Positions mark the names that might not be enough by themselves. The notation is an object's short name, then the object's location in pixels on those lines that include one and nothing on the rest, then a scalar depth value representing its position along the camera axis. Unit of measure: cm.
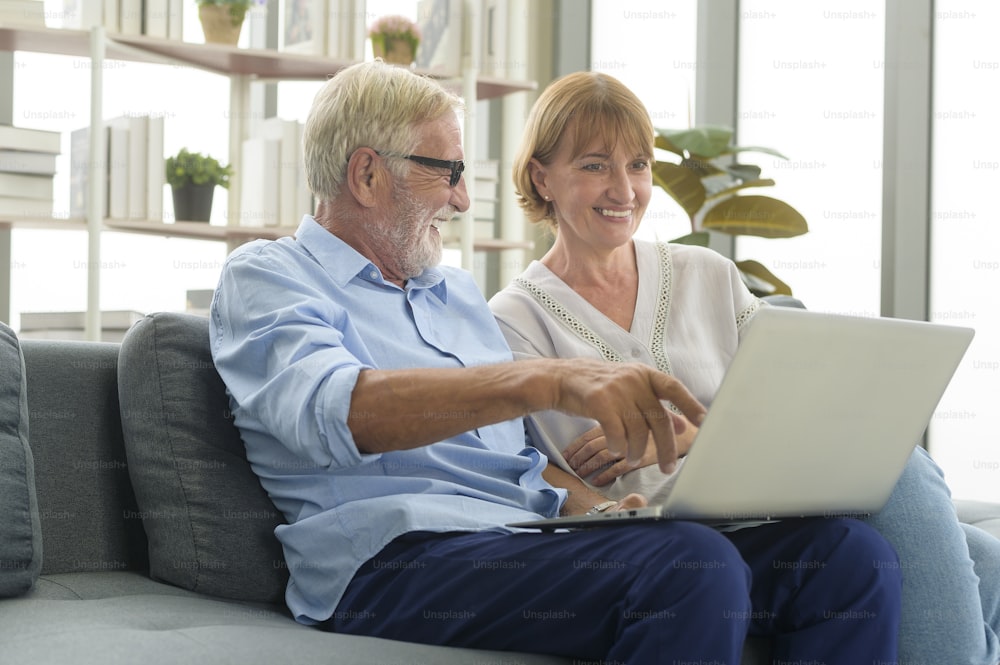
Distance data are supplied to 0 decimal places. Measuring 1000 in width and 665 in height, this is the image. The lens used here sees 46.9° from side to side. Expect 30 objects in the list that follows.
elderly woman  179
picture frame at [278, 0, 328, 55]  360
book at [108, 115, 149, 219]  335
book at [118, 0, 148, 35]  333
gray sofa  145
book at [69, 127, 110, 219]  333
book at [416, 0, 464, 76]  382
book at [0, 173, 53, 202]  322
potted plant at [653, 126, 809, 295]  331
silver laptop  119
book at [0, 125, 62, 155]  321
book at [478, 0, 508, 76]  388
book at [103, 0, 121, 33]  331
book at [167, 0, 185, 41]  341
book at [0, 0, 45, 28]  320
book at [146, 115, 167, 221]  336
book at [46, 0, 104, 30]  328
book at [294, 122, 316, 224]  361
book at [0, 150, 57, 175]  321
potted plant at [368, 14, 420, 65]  371
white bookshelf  326
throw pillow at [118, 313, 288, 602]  153
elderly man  124
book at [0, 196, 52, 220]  323
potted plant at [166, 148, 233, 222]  346
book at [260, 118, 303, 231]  358
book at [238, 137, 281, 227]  357
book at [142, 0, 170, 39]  337
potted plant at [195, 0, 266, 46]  351
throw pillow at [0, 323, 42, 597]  145
